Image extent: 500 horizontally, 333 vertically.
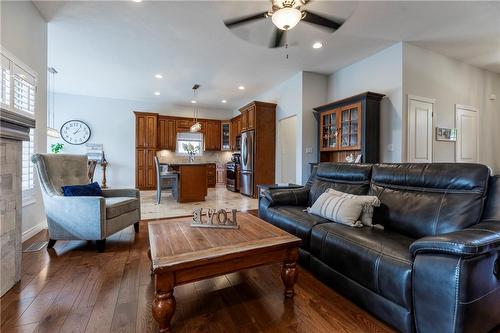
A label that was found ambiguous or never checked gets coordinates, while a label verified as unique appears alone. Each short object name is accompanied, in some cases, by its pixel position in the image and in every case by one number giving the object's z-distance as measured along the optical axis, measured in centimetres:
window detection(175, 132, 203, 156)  822
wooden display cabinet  396
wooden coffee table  128
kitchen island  521
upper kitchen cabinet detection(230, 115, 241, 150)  721
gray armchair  240
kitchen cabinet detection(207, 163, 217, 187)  817
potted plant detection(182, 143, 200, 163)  816
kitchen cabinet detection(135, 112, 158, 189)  724
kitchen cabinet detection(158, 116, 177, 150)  759
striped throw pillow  197
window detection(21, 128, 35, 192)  290
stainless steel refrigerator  598
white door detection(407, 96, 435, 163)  390
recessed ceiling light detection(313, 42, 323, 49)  384
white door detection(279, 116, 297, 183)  626
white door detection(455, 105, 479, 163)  446
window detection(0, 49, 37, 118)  238
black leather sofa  112
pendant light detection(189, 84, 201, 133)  623
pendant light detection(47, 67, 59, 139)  622
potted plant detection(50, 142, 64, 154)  589
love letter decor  191
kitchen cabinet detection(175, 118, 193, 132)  781
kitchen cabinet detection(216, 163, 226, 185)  858
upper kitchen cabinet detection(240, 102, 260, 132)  588
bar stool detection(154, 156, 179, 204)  510
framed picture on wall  423
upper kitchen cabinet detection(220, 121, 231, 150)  841
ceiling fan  216
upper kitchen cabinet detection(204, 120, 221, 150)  829
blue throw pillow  257
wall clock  680
